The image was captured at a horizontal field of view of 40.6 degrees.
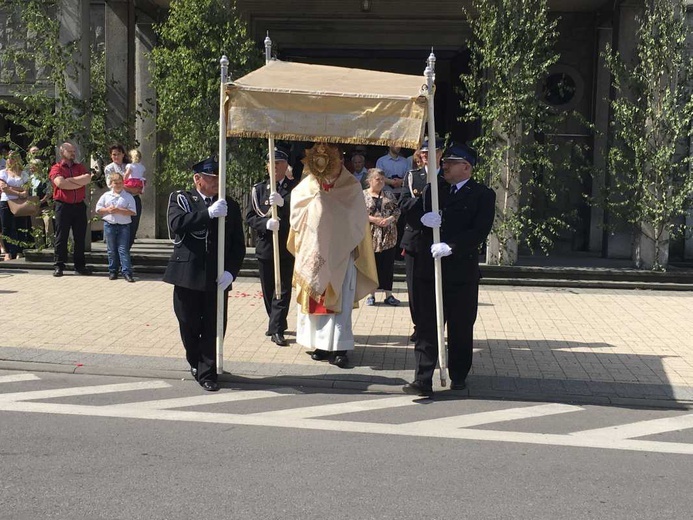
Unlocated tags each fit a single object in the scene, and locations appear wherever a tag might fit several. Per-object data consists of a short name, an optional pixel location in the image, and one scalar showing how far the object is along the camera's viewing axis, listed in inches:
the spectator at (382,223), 422.6
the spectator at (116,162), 548.4
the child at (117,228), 513.0
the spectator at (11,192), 576.4
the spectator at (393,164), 522.6
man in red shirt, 523.8
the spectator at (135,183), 534.7
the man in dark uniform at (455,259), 295.7
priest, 321.7
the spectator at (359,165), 492.4
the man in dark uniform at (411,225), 303.6
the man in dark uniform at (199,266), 292.5
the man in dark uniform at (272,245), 359.9
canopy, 281.4
